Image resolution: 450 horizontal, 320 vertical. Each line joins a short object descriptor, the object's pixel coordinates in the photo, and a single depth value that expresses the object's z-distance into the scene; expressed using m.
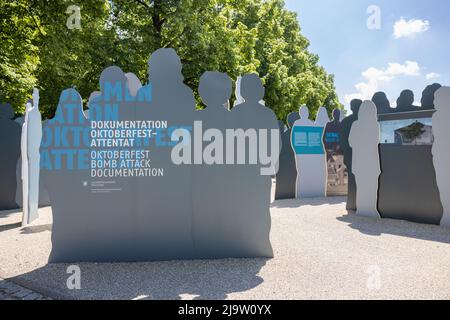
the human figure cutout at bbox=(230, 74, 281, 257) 5.09
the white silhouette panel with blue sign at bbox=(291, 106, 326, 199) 11.70
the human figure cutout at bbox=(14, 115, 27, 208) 9.96
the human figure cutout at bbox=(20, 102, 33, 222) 7.60
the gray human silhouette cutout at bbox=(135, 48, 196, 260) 5.01
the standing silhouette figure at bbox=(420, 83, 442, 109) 7.90
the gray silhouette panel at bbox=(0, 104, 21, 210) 9.84
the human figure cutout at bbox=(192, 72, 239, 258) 5.05
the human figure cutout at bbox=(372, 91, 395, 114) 8.75
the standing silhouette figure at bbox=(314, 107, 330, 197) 11.98
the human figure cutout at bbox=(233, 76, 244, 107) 8.38
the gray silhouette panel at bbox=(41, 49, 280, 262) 5.02
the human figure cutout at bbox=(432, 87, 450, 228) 7.37
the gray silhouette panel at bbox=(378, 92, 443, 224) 7.71
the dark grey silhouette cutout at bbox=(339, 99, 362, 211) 9.16
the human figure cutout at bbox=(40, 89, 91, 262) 5.01
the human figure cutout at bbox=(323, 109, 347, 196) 11.98
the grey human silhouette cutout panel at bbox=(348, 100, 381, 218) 8.42
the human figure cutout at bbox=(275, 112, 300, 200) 11.64
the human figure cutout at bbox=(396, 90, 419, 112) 8.34
